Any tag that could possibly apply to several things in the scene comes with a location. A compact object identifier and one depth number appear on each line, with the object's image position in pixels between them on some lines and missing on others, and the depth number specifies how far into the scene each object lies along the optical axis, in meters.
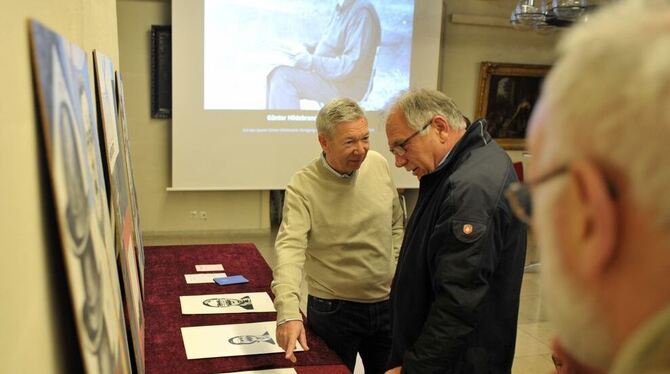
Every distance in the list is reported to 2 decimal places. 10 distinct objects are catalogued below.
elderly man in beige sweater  2.33
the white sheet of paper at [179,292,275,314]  2.30
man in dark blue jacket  1.66
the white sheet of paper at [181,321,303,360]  1.93
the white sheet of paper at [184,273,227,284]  2.67
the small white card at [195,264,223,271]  2.86
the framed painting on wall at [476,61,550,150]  7.80
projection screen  6.45
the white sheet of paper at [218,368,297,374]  1.80
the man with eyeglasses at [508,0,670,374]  0.52
